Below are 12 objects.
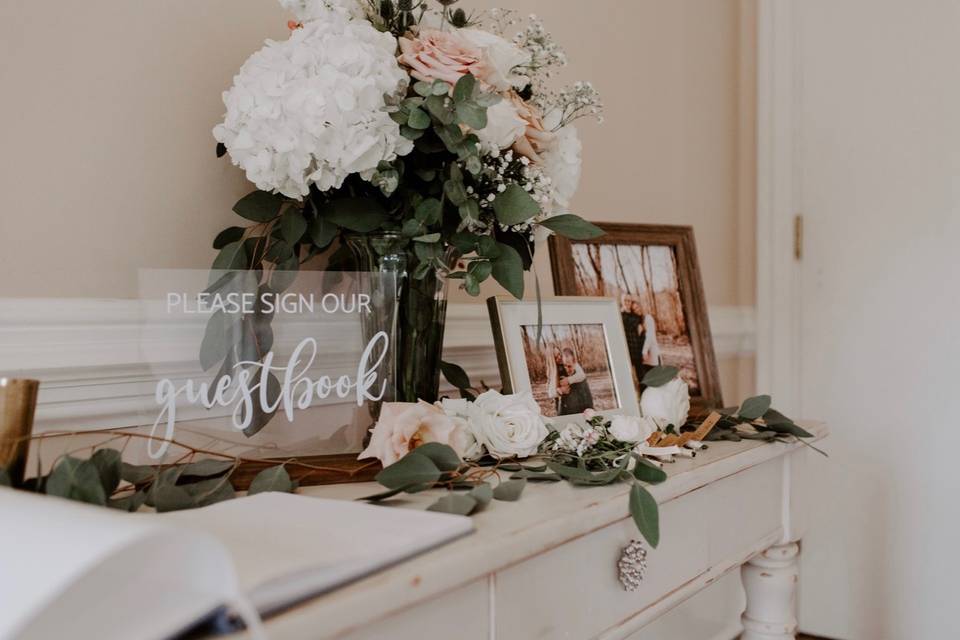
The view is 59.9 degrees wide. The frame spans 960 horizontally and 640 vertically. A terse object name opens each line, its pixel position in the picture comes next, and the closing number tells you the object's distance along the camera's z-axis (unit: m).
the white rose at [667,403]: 1.17
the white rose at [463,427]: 0.86
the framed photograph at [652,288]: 1.29
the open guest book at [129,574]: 0.38
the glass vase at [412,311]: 0.92
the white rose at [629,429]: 0.95
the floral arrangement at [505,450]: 0.74
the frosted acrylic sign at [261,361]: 0.73
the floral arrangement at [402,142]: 0.83
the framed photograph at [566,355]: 1.03
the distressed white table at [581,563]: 0.52
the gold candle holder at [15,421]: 0.56
